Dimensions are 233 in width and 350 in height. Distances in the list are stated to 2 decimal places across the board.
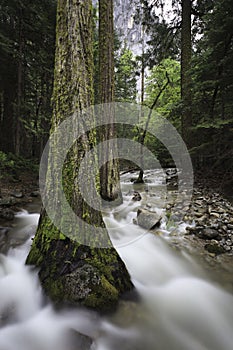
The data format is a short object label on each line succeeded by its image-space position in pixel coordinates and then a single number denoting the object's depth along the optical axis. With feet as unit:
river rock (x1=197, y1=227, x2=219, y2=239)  13.34
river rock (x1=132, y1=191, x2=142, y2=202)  22.28
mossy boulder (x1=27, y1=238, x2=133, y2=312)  7.43
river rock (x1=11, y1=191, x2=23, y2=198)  21.92
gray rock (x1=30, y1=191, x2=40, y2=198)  23.51
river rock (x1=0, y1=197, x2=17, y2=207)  18.39
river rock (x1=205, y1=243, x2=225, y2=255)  11.99
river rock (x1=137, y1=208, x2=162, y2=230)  15.52
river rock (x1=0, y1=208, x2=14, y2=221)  15.94
